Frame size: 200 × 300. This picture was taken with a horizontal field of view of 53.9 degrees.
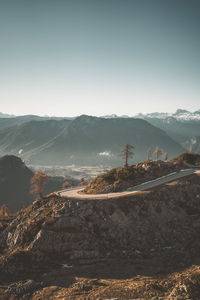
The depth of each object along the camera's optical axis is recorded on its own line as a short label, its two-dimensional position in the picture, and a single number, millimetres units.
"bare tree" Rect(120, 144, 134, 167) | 73744
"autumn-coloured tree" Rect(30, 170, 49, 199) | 63312
